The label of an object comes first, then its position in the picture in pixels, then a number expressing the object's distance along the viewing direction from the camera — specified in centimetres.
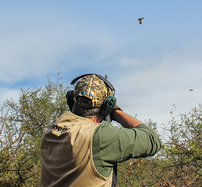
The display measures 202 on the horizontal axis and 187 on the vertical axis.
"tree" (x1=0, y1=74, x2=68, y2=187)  876
